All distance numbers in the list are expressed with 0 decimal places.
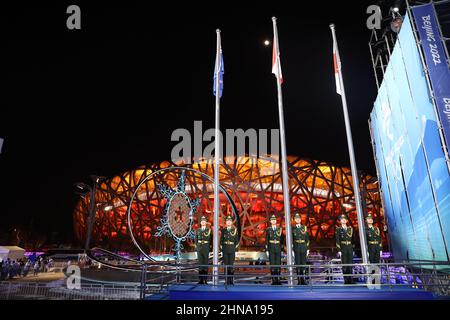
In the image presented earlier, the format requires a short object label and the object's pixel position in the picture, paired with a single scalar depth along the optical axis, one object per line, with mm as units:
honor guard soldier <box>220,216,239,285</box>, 8234
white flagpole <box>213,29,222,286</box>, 7886
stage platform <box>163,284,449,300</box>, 6047
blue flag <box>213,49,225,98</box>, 10211
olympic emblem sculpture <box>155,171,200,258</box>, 16141
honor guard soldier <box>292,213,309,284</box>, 8094
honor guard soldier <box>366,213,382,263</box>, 8289
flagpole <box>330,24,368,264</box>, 7570
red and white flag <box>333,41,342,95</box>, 9719
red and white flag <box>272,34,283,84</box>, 9914
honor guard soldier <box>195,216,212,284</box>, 8336
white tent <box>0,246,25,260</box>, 24825
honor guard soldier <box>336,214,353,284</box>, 7973
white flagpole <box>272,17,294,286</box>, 7770
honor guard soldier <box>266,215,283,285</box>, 8102
